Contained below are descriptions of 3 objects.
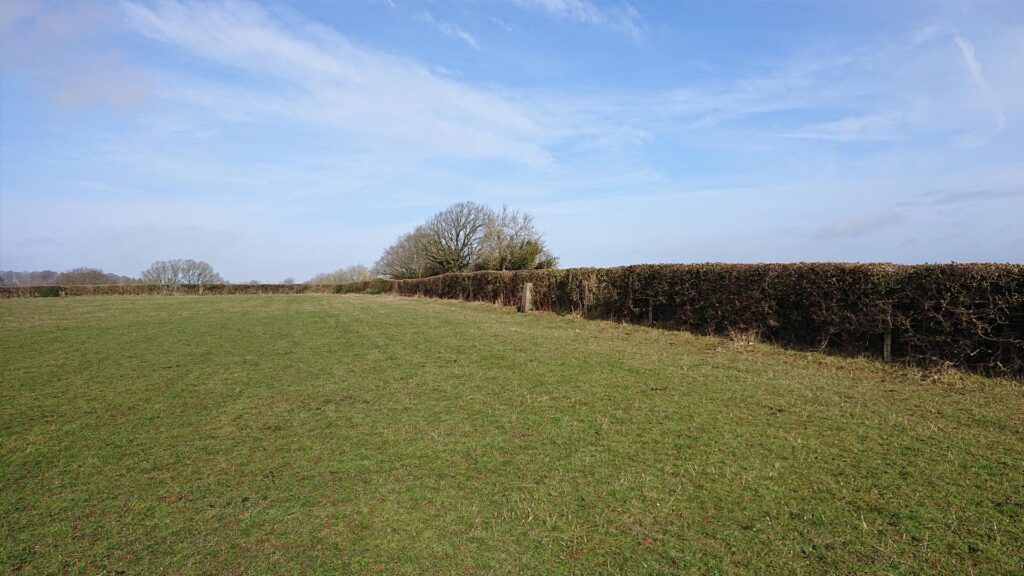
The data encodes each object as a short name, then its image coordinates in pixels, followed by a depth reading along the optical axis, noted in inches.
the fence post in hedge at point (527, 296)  759.0
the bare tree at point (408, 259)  2454.5
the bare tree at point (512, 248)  1808.6
